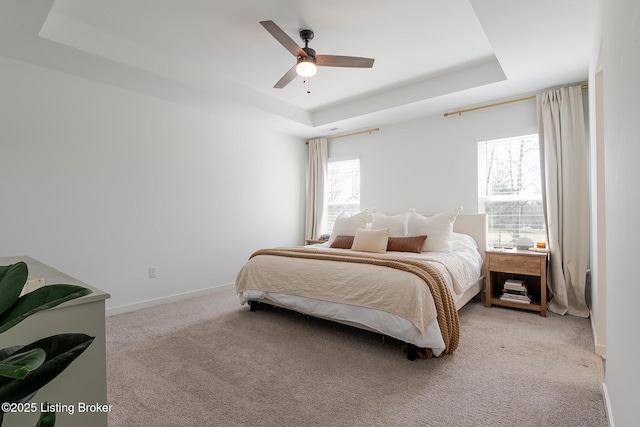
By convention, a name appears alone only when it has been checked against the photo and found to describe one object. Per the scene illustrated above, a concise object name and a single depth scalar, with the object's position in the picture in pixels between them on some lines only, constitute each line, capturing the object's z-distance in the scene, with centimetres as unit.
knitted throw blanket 228
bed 226
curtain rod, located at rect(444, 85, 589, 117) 371
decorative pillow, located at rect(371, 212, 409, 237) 389
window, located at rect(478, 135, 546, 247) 374
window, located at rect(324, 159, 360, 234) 538
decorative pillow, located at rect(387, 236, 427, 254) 353
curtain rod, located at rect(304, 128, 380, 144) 510
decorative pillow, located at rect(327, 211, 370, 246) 413
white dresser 91
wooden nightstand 325
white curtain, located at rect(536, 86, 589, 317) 328
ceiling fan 260
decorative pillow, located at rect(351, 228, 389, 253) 356
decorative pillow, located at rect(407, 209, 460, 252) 355
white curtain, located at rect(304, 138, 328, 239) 557
